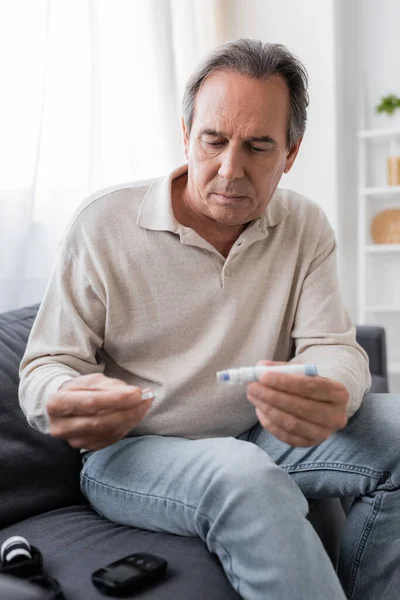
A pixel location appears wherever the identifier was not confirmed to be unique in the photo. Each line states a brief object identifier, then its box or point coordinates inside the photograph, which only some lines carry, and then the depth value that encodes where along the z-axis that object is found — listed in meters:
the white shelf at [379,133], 3.46
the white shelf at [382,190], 3.47
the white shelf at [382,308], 3.52
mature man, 1.13
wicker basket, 3.61
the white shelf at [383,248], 3.51
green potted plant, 3.51
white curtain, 1.83
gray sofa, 1.04
